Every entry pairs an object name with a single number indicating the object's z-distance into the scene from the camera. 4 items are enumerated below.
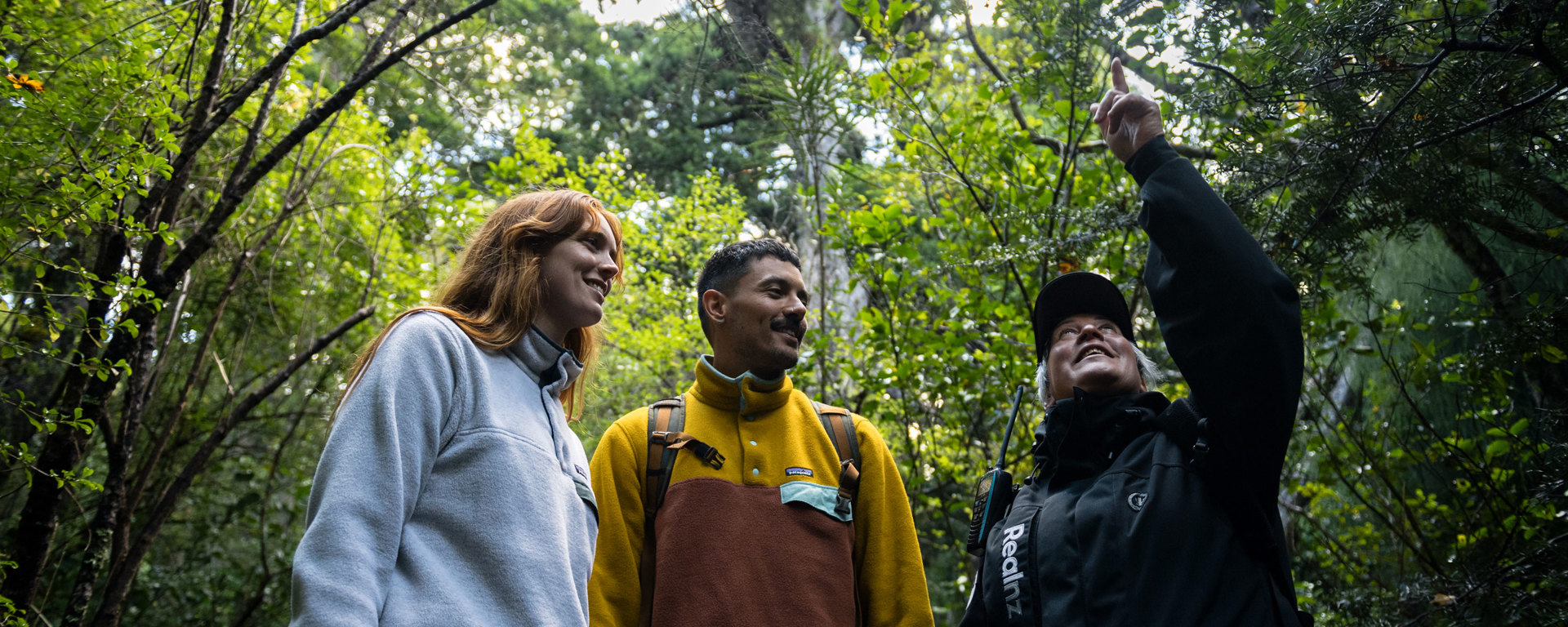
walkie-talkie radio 2.12
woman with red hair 1.32
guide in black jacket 1.56
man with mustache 2.22
